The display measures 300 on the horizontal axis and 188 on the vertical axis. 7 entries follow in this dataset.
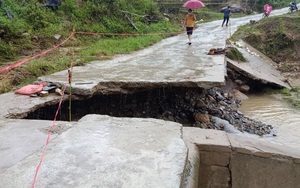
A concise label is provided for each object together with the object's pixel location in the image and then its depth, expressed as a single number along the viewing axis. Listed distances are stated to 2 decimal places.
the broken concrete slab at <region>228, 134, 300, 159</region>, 3.42
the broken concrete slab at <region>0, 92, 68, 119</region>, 4.44
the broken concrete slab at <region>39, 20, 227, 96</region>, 5.74
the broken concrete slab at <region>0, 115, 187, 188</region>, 2.40
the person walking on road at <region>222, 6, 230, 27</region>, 17.81
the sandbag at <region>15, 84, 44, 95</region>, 5.18
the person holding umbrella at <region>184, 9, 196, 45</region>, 11.27
